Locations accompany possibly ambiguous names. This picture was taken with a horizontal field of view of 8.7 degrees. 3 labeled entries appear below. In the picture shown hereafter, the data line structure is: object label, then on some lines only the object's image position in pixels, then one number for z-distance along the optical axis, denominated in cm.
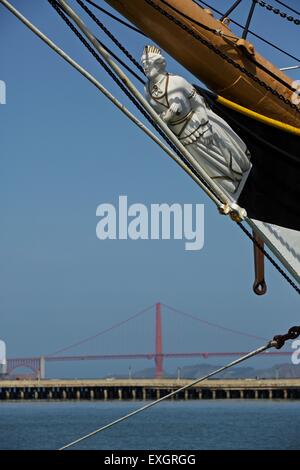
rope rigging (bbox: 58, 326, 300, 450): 1984
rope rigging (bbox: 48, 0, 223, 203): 1773
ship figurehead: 1768
